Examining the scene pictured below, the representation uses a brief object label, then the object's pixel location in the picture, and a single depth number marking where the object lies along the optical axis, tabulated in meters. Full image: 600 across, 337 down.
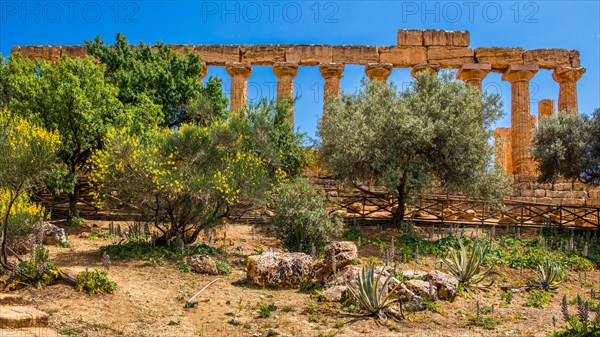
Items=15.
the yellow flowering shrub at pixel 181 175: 15.26
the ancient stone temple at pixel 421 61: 30.02
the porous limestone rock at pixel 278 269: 13.26
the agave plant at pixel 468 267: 13.66
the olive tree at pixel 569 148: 23.94
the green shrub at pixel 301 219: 16.27
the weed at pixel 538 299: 12.82
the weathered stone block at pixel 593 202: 26.73
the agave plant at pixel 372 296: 10.92
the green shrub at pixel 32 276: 11.46
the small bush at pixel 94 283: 11.45
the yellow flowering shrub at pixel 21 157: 11.50
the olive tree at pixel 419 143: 19.59
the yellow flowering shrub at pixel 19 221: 14.08
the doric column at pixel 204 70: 30.42
